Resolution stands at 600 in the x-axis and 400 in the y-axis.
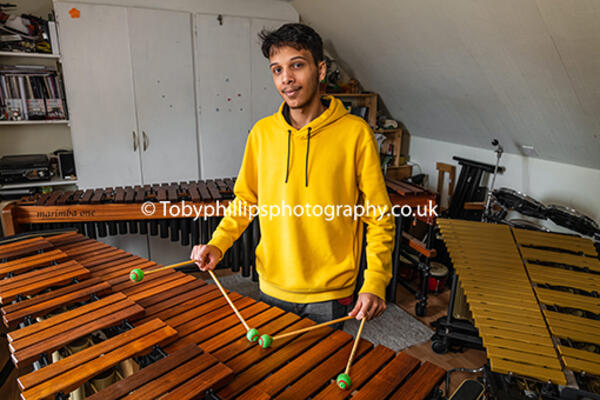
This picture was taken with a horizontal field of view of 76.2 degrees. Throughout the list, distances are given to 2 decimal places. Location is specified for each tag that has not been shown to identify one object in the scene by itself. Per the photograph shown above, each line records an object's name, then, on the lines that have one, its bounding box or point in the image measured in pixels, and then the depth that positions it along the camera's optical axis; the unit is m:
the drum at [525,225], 2.74
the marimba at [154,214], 2.66
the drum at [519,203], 2.63
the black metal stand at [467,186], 3.71
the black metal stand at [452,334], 2.62
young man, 1.29
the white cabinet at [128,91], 3.50
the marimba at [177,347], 1.07
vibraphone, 1.62
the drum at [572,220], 2.33
